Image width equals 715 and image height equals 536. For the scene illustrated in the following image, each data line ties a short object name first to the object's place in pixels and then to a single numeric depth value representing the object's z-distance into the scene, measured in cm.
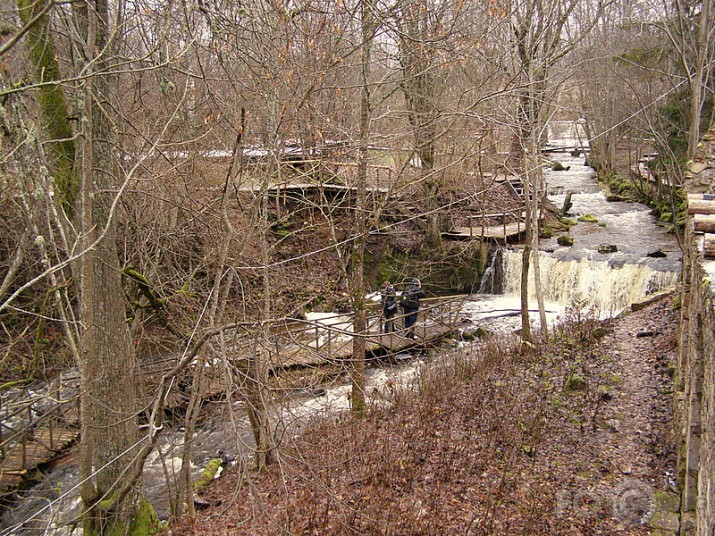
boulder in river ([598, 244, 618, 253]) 1744
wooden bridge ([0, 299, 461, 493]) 588
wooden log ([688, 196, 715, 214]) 571
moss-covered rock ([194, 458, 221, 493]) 853
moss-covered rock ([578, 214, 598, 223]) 2210
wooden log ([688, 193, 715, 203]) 648
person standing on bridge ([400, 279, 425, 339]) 1254
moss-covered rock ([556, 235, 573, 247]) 1897
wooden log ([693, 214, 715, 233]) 498
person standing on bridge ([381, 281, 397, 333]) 1284
